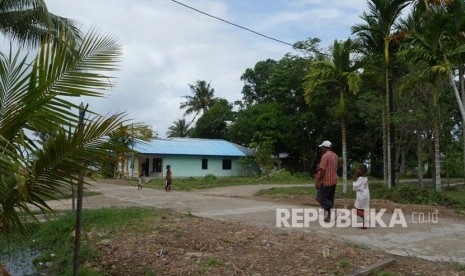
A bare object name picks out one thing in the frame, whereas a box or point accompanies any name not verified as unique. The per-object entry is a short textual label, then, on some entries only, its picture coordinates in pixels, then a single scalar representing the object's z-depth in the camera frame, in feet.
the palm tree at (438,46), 42.66
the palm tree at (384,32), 52.54
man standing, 30.66
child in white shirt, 30.60
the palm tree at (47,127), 10.50
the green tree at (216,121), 158.61
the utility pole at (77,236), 16.68
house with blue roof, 124.16
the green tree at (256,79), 148.25
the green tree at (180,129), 186.19
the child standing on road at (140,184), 74.54
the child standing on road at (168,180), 70.64
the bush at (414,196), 45.38
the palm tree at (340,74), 52.70
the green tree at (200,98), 175.94
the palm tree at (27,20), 40.55
